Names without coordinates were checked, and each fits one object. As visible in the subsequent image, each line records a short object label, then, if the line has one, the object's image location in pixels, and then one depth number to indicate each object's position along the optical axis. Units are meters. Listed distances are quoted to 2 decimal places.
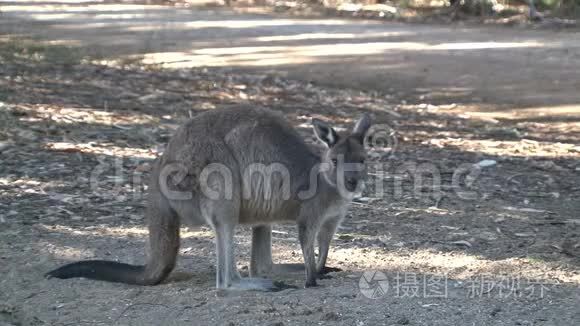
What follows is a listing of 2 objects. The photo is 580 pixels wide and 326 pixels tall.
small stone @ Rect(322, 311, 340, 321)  9.27
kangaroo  10.30
